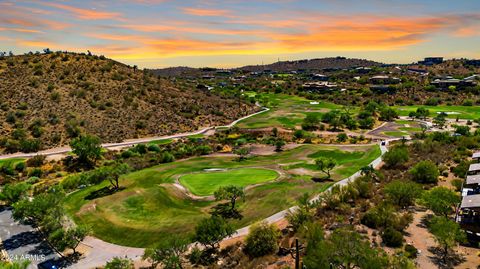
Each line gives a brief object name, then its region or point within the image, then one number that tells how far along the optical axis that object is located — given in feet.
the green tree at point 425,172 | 200.95
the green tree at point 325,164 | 223.10
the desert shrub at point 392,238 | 133.18
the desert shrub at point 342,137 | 334.28
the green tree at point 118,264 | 118.01
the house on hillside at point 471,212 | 134.41
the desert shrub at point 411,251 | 124.85
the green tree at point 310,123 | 390.42
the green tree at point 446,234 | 121.04
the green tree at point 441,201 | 148.25
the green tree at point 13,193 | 179.63
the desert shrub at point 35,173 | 242.06
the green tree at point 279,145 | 303.68
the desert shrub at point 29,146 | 289.33
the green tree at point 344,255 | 104.06
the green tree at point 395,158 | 238.89
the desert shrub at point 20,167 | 249.88
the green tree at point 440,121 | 376.07
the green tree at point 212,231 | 135.13
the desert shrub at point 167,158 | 272.92
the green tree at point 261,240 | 134.10
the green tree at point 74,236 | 135.47
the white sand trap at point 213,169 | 243.19
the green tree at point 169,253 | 122.11
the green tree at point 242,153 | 277.85
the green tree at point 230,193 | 171.42
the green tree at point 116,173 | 202.80
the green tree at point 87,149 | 264.52
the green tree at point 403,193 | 168.14
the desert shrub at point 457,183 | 185.26
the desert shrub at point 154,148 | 303.27
